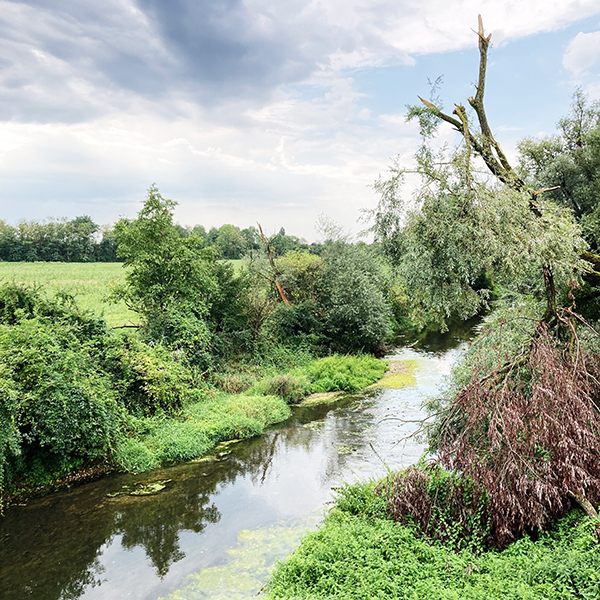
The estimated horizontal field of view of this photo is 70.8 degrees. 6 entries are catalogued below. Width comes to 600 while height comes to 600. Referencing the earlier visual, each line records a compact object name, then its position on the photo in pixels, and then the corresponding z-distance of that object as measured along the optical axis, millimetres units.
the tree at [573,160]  22066
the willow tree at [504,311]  5855
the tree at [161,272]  15820
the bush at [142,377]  12438
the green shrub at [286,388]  16172
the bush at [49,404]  9102
